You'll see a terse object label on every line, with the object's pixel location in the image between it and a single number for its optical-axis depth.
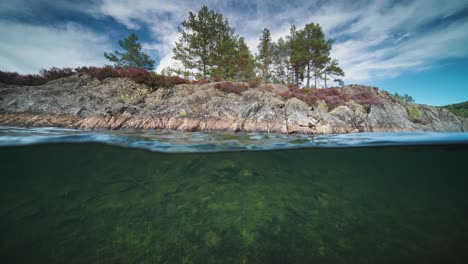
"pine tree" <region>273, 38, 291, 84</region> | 30.08
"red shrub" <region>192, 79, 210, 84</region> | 15.54
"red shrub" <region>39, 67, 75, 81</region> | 12.84
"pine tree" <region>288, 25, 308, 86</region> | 25.25
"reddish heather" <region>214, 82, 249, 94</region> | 14.19
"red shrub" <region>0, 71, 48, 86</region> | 11.88
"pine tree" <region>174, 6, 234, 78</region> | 20.12
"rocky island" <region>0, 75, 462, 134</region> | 9.97
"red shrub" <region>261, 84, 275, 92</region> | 15.53
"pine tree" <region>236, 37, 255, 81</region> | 23.11
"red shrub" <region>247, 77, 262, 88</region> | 16.09
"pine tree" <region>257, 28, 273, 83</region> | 27.72
